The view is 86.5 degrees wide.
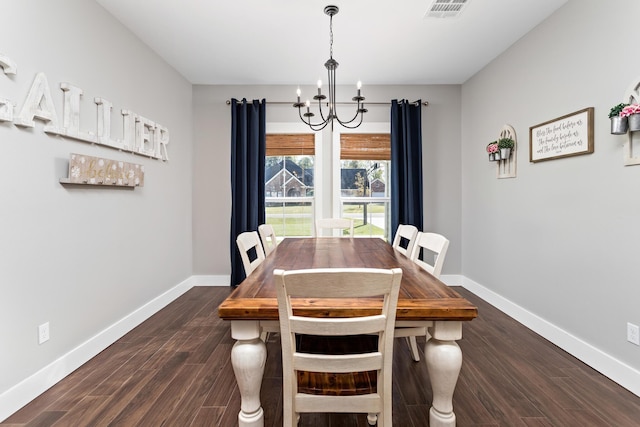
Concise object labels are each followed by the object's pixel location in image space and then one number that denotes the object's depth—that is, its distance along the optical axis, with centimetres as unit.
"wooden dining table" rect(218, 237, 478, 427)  134
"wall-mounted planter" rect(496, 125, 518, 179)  336
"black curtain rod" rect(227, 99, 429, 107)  441
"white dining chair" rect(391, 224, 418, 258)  260
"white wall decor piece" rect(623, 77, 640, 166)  204
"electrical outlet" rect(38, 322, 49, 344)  208
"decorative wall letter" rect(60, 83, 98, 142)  226
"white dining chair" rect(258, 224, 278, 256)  293
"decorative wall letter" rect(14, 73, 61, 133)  195
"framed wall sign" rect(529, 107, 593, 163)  243
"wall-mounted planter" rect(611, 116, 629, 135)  203
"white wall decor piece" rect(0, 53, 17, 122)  180
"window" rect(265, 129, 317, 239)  453
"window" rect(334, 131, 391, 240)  454
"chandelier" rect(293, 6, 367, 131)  249
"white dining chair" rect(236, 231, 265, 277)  209
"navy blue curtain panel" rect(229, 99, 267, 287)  434
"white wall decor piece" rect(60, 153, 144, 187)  228
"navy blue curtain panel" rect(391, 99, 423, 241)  436
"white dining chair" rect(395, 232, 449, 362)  171
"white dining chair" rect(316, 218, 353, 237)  372
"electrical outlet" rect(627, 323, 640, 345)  207
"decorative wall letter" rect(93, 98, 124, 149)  261
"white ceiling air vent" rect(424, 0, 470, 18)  258
